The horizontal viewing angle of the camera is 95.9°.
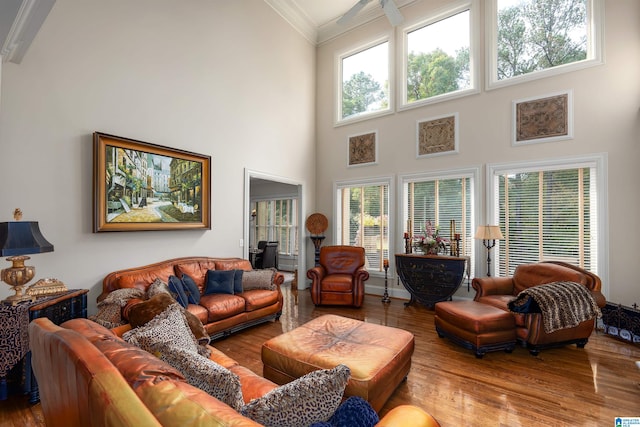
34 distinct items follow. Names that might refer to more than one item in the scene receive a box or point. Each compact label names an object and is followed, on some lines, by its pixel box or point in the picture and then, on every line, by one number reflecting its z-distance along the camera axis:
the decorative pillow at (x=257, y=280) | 4.00
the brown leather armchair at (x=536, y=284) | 2.99
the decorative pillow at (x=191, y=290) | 3.36
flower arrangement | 4.79
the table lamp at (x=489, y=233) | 4.24
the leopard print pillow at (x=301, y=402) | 1.00
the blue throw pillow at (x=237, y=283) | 3.86
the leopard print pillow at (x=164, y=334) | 1.49
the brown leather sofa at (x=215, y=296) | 3.18
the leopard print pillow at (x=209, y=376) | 1.12
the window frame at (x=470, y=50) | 4.88
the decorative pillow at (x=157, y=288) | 2.95
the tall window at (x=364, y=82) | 5.96
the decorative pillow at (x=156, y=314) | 2.13
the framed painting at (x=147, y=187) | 3.20
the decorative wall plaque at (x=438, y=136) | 5.04
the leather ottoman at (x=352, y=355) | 1.90
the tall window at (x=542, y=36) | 4.14
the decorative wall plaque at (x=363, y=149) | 5.87
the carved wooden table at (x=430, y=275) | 4.42
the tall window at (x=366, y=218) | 5.84
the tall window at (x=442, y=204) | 4.95
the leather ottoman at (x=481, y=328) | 2.94
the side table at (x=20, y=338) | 2.08
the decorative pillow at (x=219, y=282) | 3.75
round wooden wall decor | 6.21
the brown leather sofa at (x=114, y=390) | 0.84
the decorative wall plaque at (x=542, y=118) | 4.15
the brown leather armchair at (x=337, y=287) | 4.75
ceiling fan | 4.12
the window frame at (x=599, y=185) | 3.86
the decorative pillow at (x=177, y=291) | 3.17
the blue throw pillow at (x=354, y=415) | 1.07
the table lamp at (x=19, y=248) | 2.17
